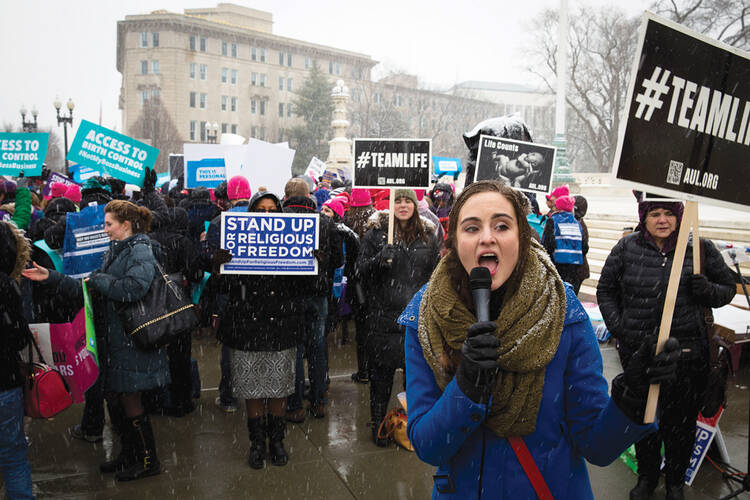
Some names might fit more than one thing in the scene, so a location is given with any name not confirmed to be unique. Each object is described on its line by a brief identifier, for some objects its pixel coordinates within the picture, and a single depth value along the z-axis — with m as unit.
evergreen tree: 61.09
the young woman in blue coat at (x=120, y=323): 3.83
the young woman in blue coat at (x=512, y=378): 1.62
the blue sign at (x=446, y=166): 17.95
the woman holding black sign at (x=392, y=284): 4.66
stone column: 28.93
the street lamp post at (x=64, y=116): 22.70
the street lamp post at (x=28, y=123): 23.27
